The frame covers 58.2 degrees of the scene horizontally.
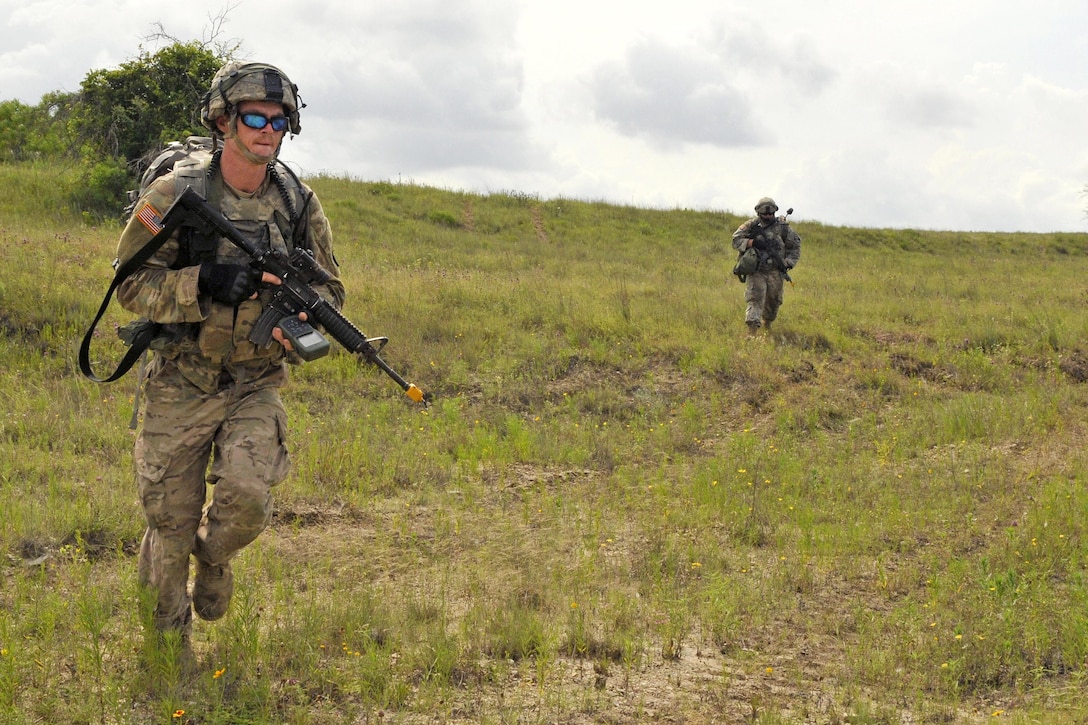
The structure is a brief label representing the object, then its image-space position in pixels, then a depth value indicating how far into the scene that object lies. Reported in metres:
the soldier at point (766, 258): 12.05
